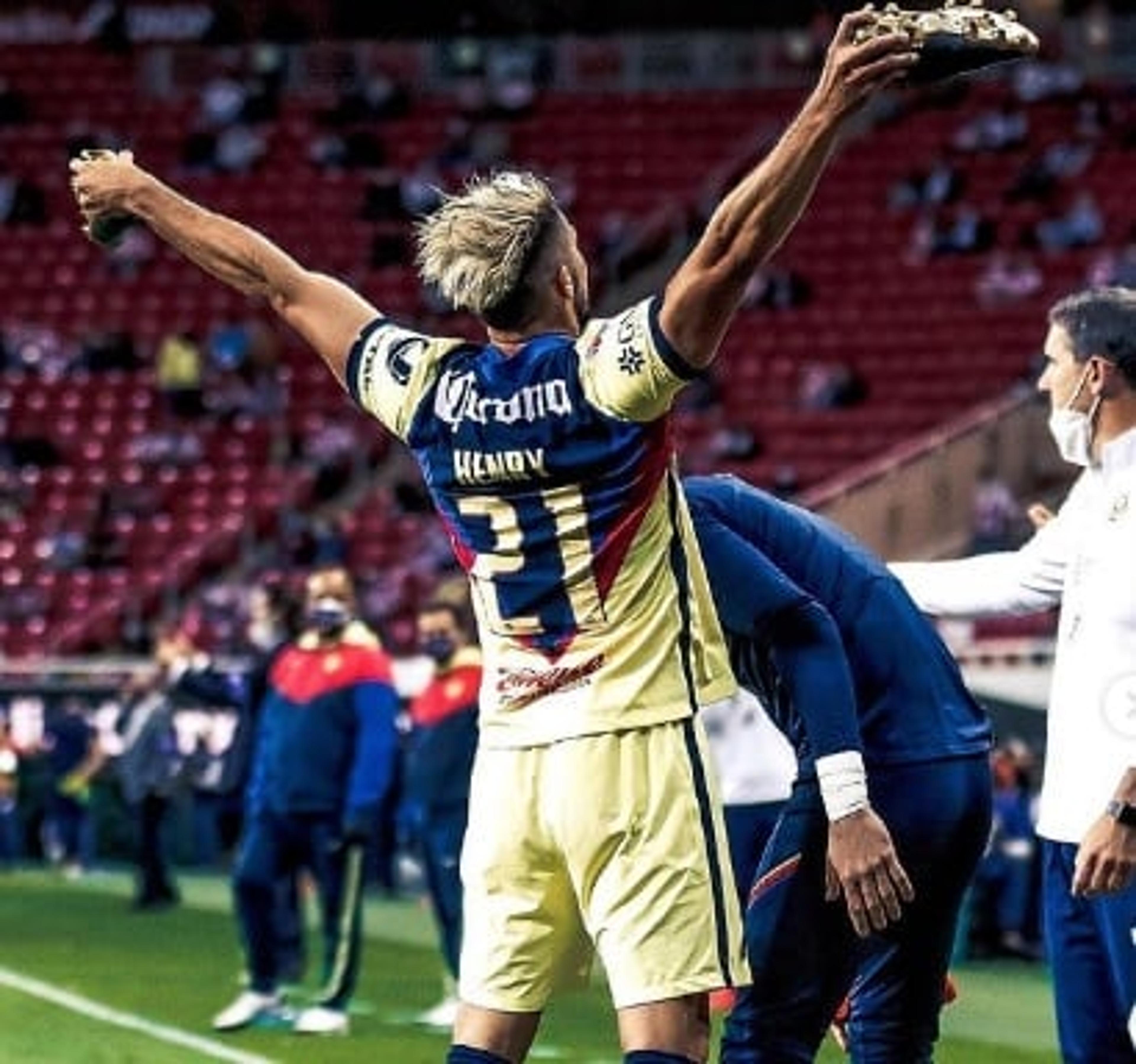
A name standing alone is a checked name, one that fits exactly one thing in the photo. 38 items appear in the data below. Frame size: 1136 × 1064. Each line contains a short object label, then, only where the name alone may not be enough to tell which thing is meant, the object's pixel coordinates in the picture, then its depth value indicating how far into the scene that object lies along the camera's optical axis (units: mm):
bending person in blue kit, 7141
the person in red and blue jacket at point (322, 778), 14516
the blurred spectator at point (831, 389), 32719
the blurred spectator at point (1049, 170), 34969
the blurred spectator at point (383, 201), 37094
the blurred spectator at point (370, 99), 38594
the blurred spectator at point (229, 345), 34625
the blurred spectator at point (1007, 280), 33500
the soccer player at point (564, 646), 6426
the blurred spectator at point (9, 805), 27406
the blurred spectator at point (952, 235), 34500
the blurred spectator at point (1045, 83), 36406
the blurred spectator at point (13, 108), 38500
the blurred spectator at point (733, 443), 31625
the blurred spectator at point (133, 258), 36375
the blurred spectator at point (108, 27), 39812
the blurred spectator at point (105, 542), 32188
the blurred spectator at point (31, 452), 33406
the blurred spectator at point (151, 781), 22516
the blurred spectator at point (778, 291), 34438
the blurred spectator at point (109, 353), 34875
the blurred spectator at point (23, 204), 37312
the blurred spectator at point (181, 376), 34219
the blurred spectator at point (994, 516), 26375
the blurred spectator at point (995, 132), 35812
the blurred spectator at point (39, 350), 34844
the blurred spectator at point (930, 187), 35344
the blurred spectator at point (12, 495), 32719
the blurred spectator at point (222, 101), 38625
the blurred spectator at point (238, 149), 37969
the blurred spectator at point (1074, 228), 34062
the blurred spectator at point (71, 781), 26891
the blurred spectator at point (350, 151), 37938
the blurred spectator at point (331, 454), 32594
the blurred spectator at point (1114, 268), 32188
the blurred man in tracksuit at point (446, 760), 15445
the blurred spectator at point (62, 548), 32156
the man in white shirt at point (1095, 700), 7195
